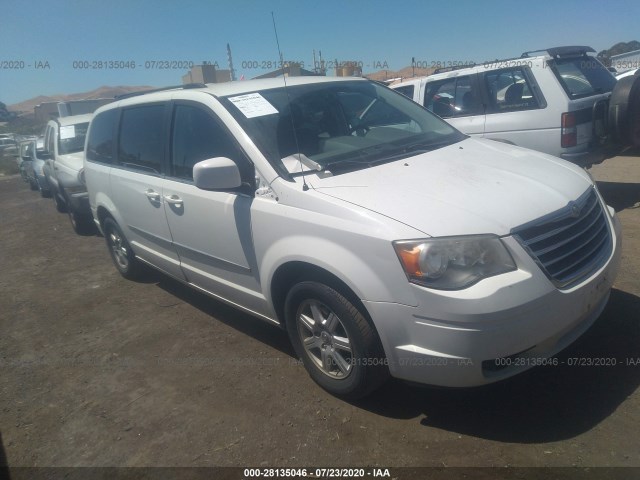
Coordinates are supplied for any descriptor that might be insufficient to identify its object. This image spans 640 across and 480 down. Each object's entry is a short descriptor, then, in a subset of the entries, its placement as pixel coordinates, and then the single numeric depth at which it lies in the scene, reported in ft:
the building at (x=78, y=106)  52.29
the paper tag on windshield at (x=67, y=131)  29.27
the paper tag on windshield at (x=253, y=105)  10.73
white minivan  7.54
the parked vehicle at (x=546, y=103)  18.98
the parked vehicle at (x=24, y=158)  49.83
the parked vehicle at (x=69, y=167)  25.45
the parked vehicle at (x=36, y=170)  40.83
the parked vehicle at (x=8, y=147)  88.74
